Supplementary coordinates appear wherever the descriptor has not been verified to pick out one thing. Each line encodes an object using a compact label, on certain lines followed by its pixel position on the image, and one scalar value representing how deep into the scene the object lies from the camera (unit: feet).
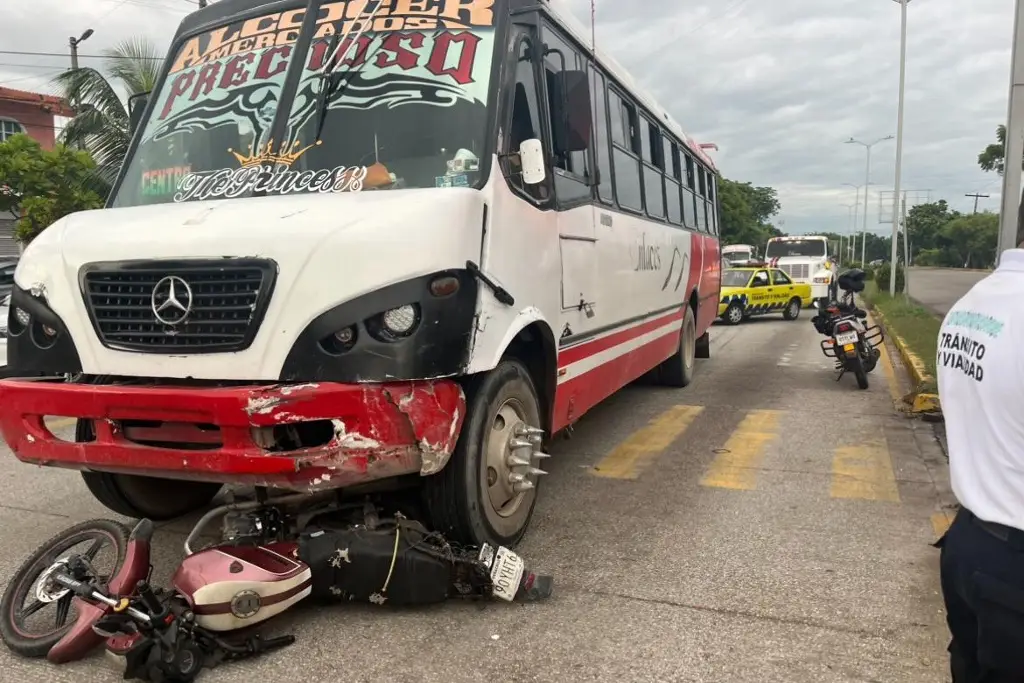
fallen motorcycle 9.98
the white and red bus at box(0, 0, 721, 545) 10.59
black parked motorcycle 31.86
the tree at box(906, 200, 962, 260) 326.03
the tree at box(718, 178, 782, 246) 216.33
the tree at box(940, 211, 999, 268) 279.90
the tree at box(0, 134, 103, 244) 58.85
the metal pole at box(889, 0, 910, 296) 92.85
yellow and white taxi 68.74
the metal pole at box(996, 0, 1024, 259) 20.71
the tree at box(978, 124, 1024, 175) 141.92
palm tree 57.57
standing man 5.79
